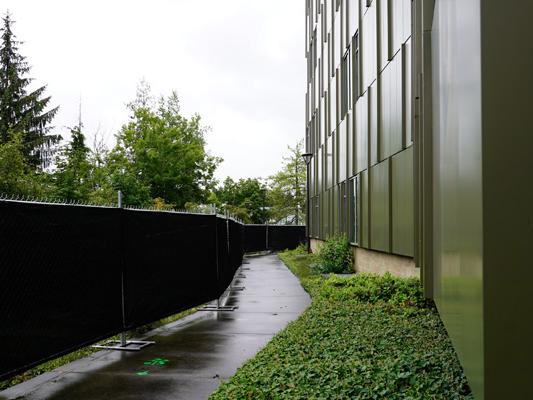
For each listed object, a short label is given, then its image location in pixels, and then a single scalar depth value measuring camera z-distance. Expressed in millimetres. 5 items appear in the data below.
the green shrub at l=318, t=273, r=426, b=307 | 10164
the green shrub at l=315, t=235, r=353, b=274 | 17792
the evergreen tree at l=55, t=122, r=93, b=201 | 32031
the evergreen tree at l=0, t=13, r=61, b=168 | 46344
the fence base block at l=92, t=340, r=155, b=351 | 8039
